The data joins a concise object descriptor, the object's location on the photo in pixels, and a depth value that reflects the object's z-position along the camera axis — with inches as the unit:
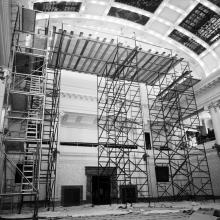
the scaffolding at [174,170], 664.4
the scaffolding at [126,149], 632.4
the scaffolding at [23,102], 395.2
